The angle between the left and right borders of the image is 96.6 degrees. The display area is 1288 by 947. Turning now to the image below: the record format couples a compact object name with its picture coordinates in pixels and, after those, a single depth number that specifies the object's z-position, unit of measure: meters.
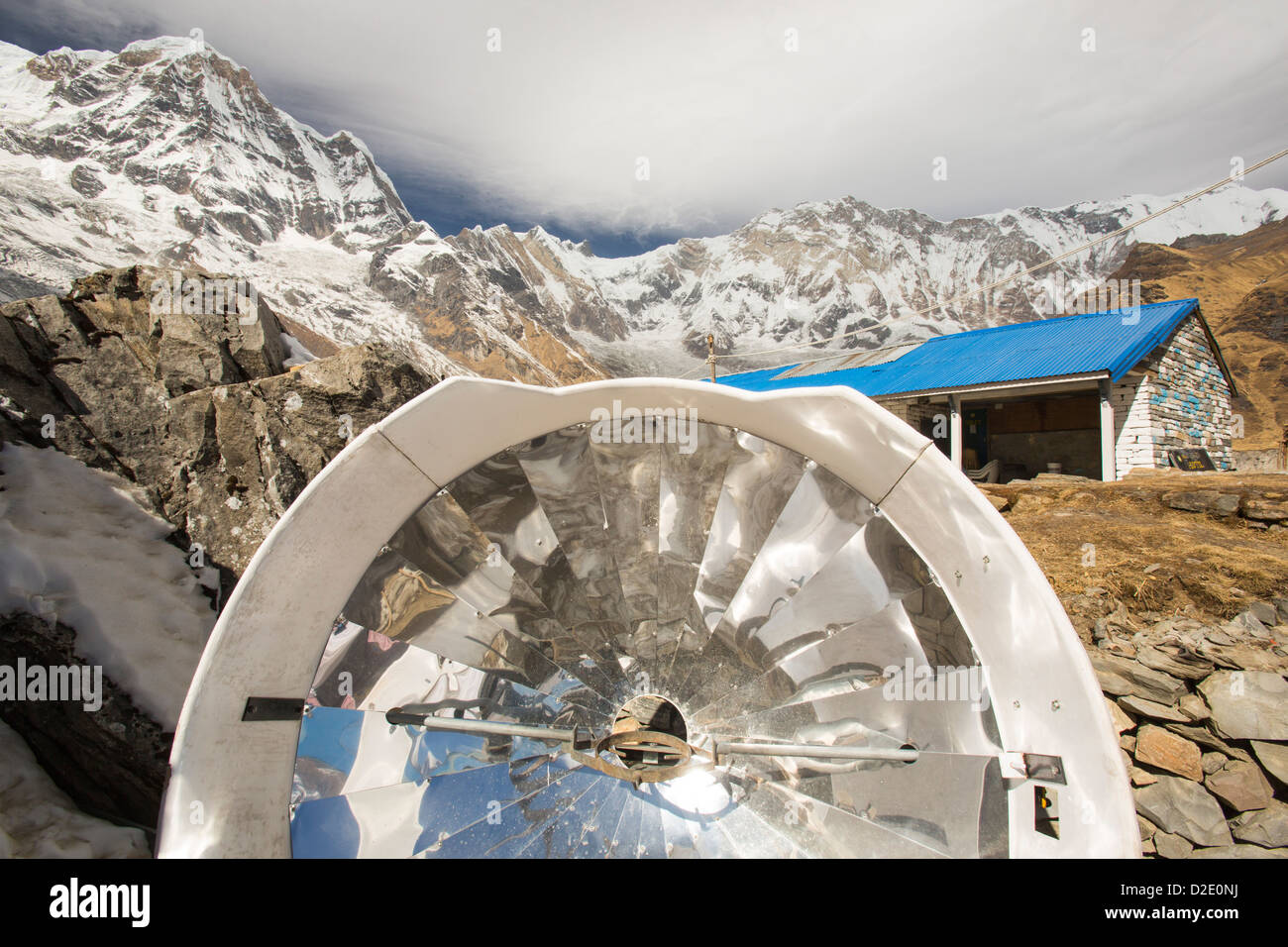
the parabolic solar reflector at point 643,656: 2.03
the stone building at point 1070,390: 15.40
